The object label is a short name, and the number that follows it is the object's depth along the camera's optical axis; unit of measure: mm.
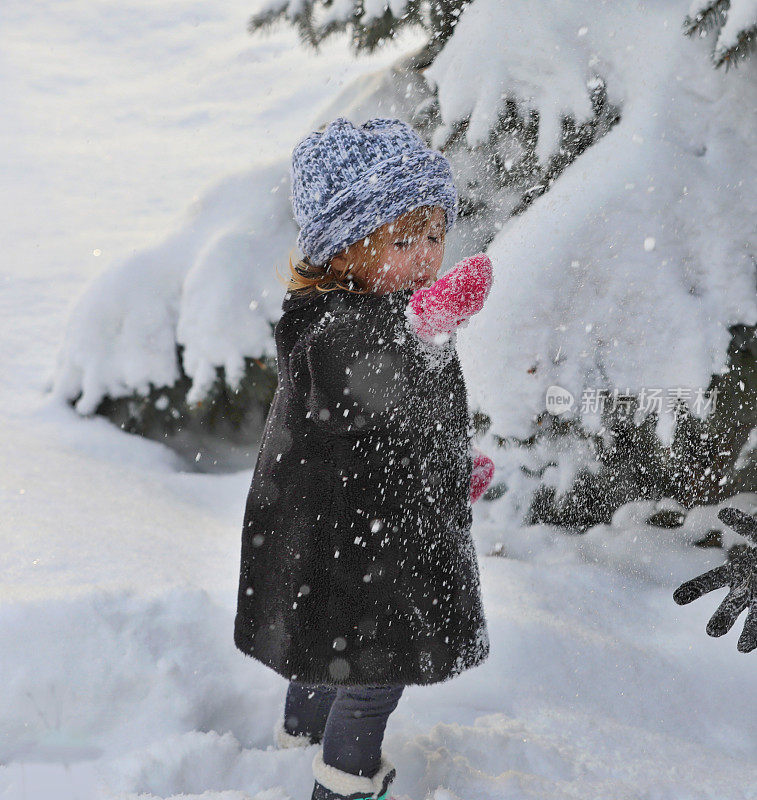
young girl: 2598
